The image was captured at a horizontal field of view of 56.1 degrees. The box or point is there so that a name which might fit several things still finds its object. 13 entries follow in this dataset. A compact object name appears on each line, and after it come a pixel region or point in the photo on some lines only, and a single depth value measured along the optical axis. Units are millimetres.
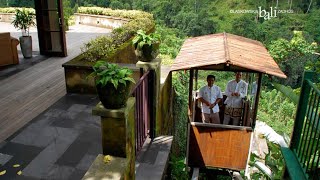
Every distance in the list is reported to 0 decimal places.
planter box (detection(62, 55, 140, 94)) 6949
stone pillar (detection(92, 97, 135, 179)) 3416
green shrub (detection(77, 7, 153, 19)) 15263
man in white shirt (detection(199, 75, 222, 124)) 7020
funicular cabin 6324
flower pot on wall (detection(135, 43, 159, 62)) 5430
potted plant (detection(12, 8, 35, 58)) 10031
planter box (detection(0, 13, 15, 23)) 19870
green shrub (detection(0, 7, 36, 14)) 20448
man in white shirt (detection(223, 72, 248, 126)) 7141
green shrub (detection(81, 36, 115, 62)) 7431
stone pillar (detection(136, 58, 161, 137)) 5492
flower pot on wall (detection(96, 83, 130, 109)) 3307
